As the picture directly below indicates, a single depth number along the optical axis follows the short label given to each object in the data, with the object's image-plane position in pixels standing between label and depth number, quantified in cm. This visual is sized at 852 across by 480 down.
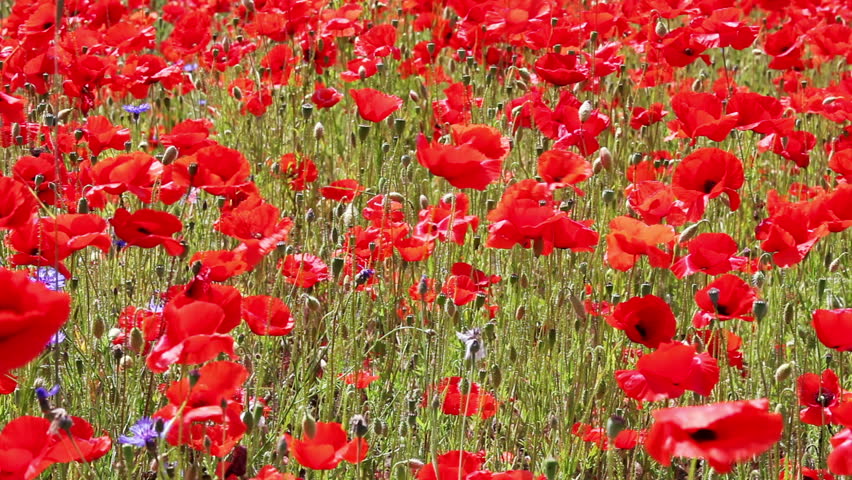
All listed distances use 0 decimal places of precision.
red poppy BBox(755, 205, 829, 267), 420
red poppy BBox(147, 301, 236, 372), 286
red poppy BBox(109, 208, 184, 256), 379
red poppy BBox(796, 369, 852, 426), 391
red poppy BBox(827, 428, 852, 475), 306
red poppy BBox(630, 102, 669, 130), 649
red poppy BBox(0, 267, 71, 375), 236
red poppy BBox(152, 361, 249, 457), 286
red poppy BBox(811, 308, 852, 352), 348
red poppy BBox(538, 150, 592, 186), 469
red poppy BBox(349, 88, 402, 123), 558
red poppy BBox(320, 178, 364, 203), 568
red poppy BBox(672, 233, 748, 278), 402
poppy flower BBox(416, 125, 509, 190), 423
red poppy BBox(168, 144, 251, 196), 434
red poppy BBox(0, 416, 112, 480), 280
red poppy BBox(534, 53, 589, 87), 588
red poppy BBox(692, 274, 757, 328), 397
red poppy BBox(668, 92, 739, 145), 514
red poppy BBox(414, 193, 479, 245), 455
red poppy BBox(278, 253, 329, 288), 453
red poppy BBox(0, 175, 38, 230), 349
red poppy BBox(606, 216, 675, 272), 407
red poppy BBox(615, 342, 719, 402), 310
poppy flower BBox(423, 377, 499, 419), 417
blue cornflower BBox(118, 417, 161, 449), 312
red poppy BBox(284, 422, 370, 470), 307
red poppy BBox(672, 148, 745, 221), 447
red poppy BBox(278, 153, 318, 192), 621
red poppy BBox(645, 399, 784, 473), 232
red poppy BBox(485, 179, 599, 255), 395
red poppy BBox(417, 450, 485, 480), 322
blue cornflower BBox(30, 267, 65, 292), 451
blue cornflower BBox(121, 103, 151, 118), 751
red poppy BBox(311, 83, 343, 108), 674
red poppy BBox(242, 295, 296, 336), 367
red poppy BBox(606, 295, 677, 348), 368
